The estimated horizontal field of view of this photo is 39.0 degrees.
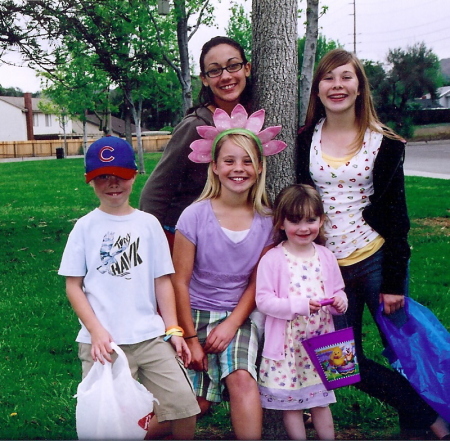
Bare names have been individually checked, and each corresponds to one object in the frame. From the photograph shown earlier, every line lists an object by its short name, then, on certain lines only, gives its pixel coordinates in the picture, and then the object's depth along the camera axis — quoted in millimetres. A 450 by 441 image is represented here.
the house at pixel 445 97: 65950
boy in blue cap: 2645
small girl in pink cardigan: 2799
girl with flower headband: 2852
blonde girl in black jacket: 2934
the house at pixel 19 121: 65688
